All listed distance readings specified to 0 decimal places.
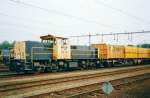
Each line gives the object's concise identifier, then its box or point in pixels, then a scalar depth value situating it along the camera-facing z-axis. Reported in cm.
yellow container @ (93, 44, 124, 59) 2761
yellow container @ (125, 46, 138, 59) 3282
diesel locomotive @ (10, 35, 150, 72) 1792
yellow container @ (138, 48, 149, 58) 3812
